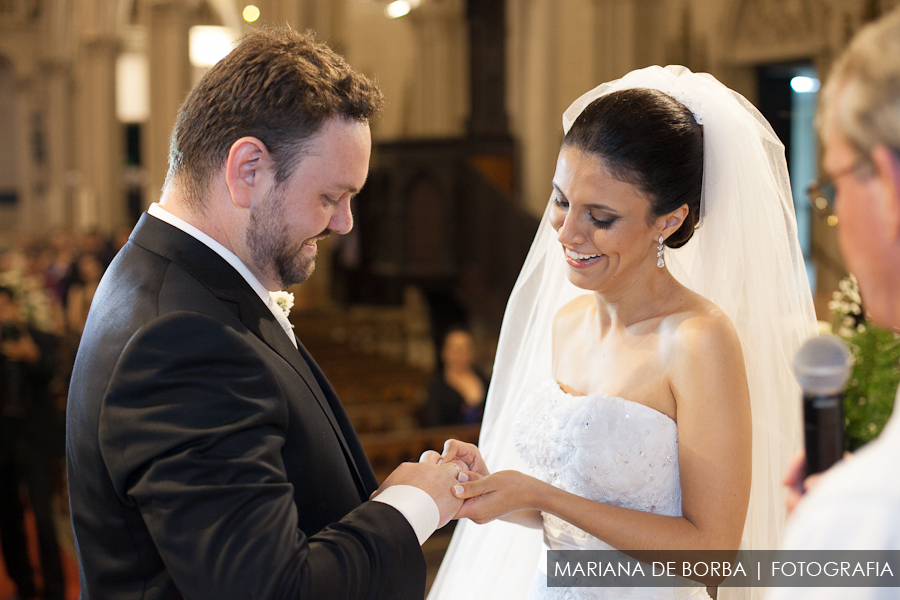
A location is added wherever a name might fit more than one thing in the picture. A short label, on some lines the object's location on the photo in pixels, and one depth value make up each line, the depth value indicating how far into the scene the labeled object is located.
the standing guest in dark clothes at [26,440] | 4.73
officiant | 0.80
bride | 1.80
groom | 1.24
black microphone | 0.83
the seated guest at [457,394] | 5.86
